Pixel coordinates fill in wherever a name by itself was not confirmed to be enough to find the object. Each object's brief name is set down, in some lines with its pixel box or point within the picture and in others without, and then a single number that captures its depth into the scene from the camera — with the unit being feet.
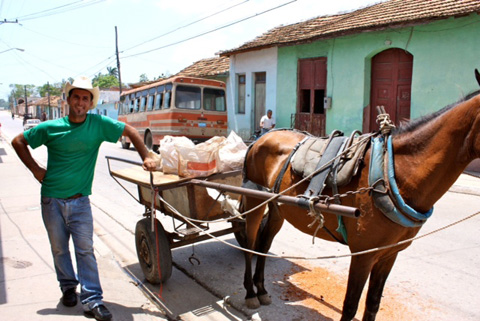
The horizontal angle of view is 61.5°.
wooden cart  13.28
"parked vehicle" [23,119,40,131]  132.44
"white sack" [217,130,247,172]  14.12
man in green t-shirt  11.32
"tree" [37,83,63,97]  329.93
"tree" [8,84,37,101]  460.30
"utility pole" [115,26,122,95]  110.44
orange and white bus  51.76
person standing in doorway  52.40
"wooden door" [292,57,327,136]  51.98
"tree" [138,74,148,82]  276.41
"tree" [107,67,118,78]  272.72
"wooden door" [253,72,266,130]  62.17
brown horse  8.13
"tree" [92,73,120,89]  254.16
